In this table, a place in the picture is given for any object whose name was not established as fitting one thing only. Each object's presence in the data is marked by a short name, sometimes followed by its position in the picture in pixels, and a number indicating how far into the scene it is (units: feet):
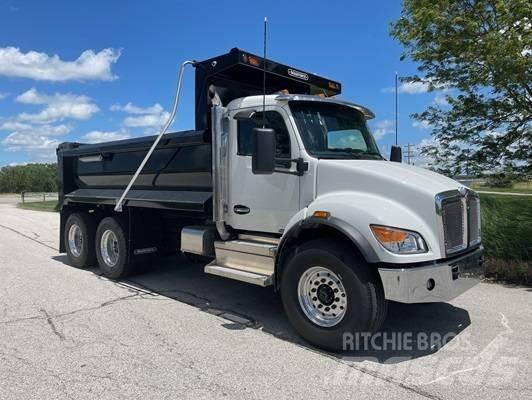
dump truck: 14.28
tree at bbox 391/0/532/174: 23.97
